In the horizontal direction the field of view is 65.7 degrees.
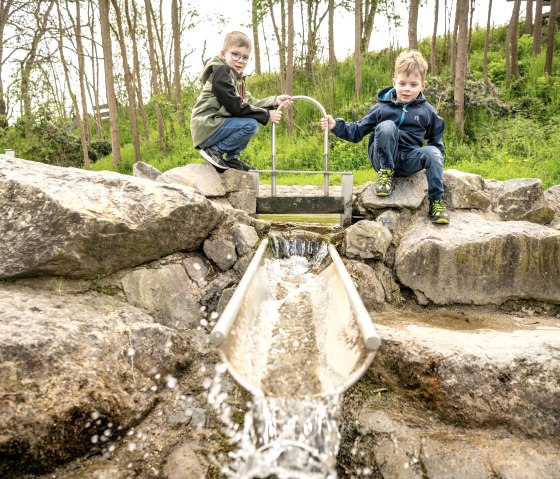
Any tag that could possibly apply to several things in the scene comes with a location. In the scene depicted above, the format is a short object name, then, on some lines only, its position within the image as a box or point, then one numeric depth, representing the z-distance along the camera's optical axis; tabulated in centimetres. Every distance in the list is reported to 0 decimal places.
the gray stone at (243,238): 401
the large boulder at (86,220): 309
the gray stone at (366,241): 411
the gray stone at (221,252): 396
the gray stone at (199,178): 454
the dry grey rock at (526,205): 469
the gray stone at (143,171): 530
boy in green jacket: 455
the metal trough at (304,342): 202
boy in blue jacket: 435
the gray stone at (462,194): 465
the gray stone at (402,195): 452
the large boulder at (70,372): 235
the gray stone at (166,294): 346
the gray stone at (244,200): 473
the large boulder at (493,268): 388
